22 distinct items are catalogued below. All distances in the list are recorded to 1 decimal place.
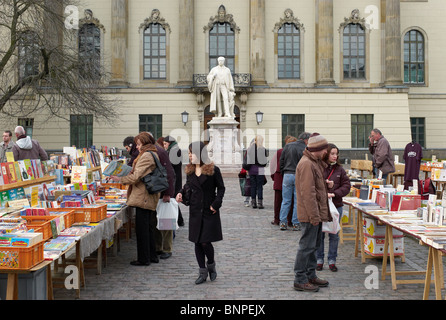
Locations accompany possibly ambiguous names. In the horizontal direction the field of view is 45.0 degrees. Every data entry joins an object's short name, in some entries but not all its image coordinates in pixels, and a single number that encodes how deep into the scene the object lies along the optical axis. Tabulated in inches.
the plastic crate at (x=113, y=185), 471.2
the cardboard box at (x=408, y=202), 332.2
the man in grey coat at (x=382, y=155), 558.6
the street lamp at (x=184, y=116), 1317.7
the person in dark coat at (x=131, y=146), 514.5
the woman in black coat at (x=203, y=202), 292.7
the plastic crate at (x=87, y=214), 303.3
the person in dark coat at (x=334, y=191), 323.9
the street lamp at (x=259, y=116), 1327.5
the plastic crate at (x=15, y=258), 210.5
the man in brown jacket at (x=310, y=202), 272.1
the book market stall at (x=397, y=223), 250.2
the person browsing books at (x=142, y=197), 334.0
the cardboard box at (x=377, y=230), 339.6
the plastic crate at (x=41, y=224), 249.3
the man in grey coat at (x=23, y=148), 534.0
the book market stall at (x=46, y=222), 214.1
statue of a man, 995.9
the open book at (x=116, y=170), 353.2
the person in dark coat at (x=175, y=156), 447.2
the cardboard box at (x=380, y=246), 341.3
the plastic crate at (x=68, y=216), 286.4
